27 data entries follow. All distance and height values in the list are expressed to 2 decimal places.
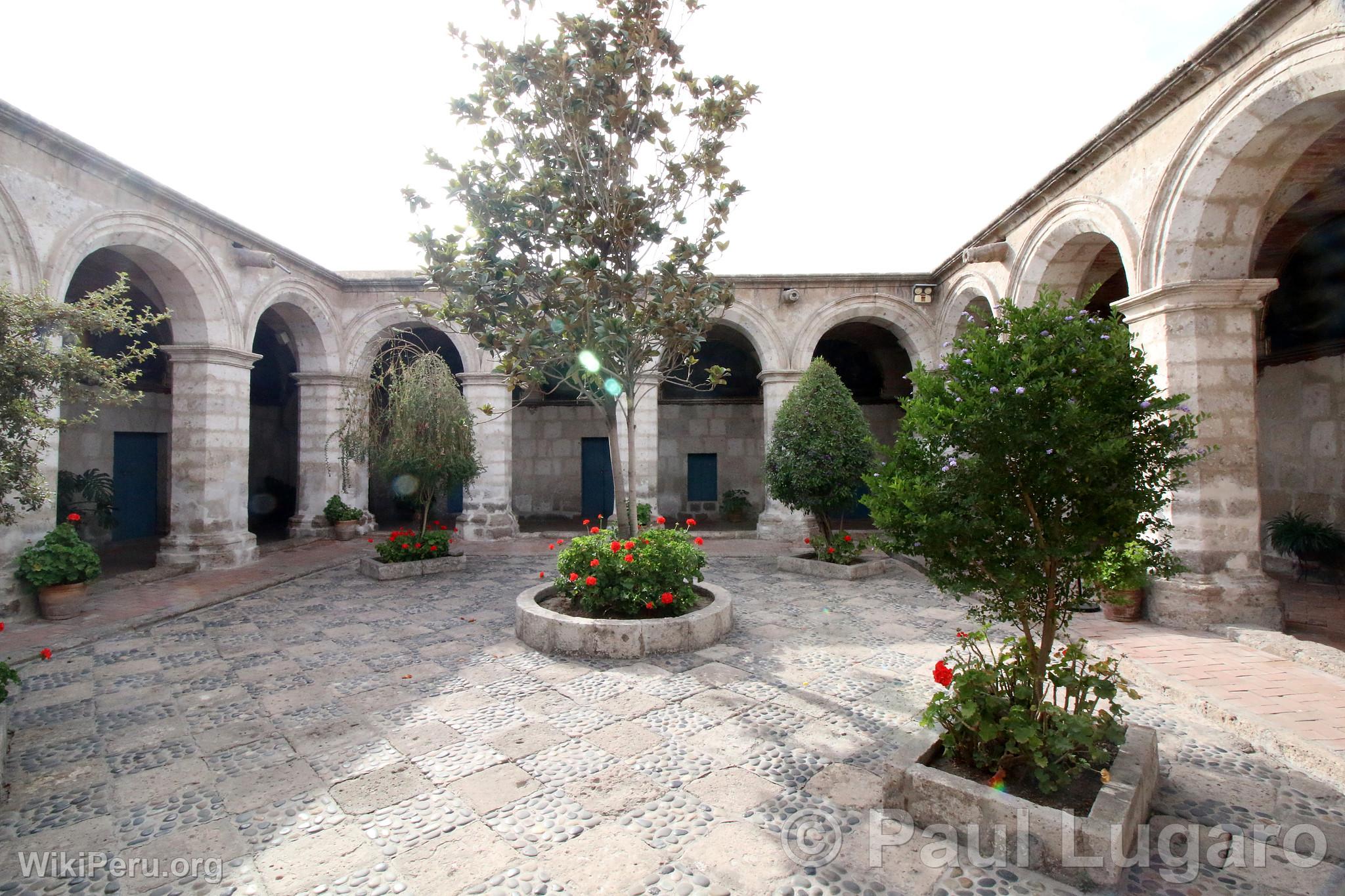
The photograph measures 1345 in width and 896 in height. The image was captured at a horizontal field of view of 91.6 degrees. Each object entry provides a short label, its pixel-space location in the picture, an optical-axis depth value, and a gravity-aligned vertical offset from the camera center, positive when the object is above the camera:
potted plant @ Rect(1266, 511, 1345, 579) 7.82 -0.93
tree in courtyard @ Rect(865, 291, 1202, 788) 2.78 -0.12
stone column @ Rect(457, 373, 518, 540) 11.56 -0.20
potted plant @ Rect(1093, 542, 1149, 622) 2.88 -0.49
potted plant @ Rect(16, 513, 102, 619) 6.37 -1.05
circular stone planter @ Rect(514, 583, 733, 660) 5.13 -1.37
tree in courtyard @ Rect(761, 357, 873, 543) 8.46 +0.21
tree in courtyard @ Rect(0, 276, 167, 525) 3.87 +0.60
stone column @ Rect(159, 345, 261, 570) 8.77 +0.00
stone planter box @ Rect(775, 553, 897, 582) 8.30 -1.36
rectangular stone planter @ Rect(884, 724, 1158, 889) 2.43 -1.39
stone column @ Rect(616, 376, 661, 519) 11.60 +0.28
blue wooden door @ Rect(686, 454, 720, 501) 15.36 -0.31
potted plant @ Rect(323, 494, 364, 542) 11.51 -0.95
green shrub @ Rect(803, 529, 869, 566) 8.67 -1.13
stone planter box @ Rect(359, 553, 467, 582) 8.41 -1.37
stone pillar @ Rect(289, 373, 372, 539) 11.55 +0.31
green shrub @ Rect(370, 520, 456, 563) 8.79 -1.12
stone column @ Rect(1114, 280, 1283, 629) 5.79 +0.30
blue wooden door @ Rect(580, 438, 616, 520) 15.24 -0.31
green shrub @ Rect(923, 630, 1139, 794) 2.71 -1.12
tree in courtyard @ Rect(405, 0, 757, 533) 5.37 +2.21
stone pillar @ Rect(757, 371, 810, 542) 11.56 -0.80
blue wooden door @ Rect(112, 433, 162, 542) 11.73 -0.37
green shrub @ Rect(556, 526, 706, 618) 5.50 -0.96
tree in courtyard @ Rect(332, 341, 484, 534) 8.59 +0.44
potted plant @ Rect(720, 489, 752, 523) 14.73 -0.93
